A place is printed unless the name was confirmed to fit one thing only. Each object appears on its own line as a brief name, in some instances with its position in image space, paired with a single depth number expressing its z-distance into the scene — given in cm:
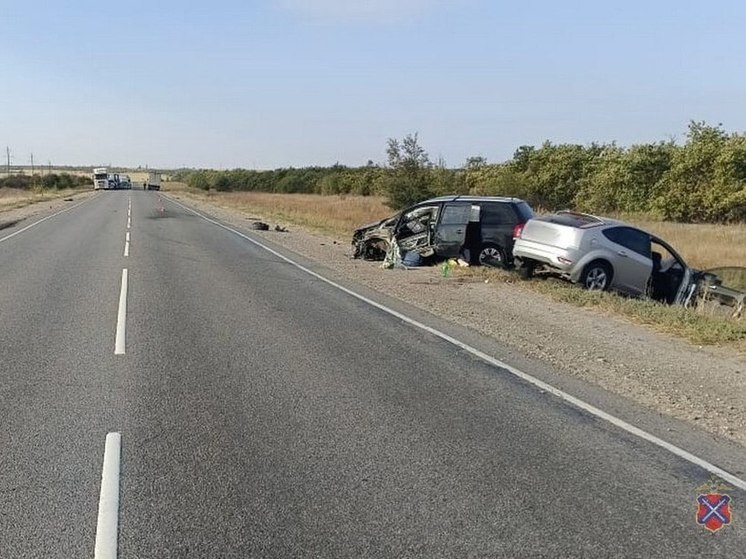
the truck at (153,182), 11112
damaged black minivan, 1592
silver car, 1319
